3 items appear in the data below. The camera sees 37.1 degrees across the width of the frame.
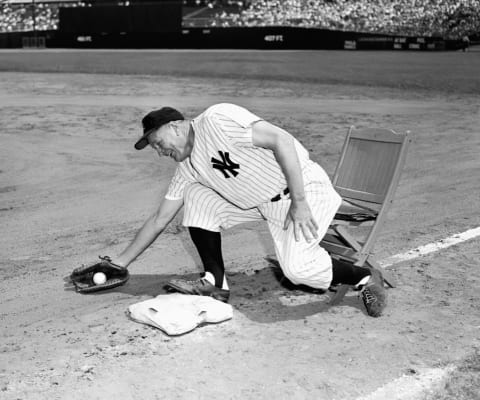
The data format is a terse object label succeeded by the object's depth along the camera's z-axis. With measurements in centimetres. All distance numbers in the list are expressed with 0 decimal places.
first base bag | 385
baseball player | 375
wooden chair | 432
